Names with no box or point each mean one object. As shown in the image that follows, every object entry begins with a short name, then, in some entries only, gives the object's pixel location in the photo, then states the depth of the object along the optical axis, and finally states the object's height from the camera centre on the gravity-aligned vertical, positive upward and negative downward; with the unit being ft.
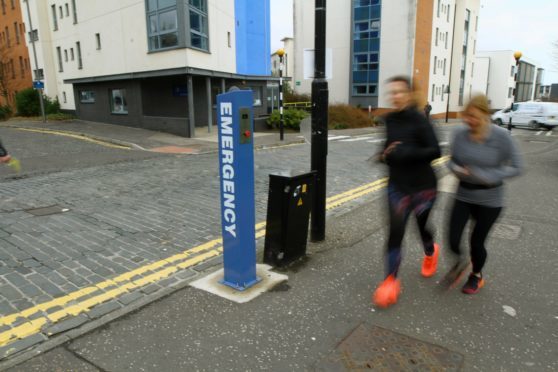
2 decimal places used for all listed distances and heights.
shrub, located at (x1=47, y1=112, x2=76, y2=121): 85.71 -3.94
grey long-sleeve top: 11.21 -1.87
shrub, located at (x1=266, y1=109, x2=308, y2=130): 80.43 -4.55
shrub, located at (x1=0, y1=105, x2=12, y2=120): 110.03 -3.84
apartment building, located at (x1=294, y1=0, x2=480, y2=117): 128.77 +16.25
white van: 92.94 -4.98
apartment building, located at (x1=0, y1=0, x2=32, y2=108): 124.16 +13.96
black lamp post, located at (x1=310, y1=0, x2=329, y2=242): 14.98 -0.30
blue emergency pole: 11.33 -2.51
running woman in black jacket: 10.81 -1.93
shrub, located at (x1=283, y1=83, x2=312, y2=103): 123.16 -0.39
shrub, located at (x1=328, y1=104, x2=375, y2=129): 95.38 -5.47
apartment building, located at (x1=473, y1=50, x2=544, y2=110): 213.66 +8.84
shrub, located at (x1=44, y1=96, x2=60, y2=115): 100.63 -2.03
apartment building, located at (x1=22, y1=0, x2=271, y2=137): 62.54 +6.78
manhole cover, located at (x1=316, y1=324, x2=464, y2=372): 9.07 -5.76
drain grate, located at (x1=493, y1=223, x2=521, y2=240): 17.81 -5.97
